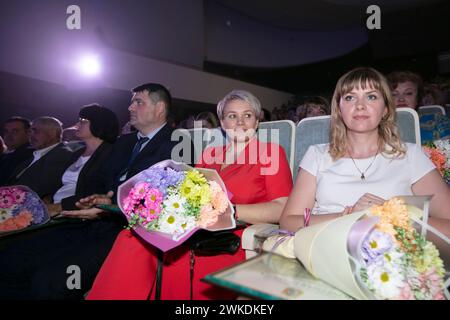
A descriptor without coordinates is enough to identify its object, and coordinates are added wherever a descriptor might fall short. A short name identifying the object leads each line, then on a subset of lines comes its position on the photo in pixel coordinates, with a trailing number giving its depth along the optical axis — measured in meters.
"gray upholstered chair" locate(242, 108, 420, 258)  1.36
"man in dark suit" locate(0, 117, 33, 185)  3.48
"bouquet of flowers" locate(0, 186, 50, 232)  1.93
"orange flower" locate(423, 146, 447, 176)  1.63
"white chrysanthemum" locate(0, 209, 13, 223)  1.95
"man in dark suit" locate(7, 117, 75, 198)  2.62
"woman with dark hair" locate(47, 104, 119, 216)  2.44
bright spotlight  4.85
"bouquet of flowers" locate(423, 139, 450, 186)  1.64
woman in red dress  1.35
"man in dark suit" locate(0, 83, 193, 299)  1.69
